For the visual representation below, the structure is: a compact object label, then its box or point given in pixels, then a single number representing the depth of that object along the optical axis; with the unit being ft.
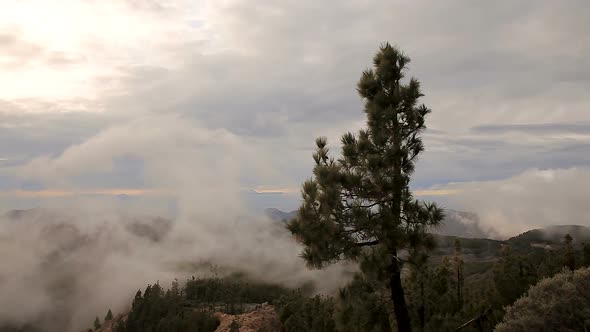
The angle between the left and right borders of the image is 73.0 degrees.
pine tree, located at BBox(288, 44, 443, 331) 51.83
